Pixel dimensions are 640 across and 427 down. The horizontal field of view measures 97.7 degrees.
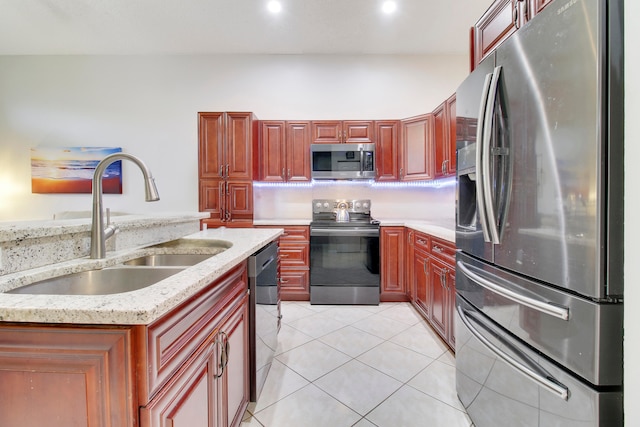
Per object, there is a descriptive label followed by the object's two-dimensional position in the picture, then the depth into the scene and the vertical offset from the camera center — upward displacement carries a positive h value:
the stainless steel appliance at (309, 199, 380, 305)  3.09 -0.63
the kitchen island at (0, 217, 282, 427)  0.61 -0.34
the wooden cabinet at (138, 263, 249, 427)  0.67 -0.47
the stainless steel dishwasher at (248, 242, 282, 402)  1.47 -0.63
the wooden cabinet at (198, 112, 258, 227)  3.27 +0.52
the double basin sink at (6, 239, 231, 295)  0.98 -0.27
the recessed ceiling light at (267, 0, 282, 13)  2.78 +2.04
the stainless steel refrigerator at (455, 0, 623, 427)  0.77 -0.06
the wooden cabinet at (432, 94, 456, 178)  2.57 +0.67
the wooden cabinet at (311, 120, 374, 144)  3.43 +0.92
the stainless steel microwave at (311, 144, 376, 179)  3.33 +0.55
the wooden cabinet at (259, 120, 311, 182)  3.44 +0.70
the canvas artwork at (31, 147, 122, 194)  3.83 +0.54
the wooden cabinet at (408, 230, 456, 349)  2.05 -0.65
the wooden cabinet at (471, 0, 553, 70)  1.23 +0.91
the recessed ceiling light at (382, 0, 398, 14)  2.75 +2.01
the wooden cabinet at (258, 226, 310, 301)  3.18 -0.61
